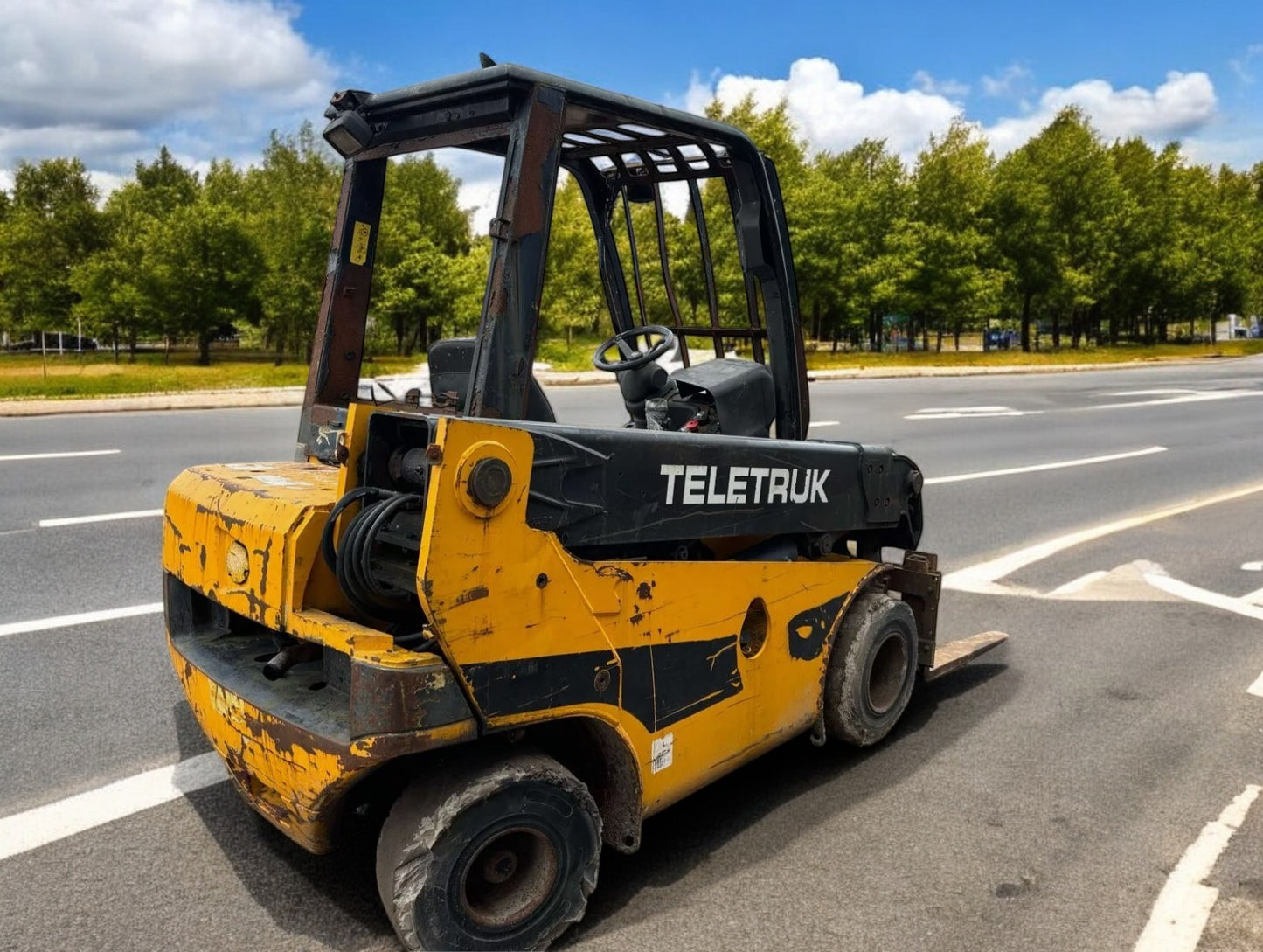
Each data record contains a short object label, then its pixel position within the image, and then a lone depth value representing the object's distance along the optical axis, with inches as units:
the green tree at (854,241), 1541.6
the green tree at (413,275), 1300.7
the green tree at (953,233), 1642.5
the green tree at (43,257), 1830.7
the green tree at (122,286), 1615.4
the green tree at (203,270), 1600.6
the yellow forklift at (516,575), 104.3
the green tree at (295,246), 1514.5
